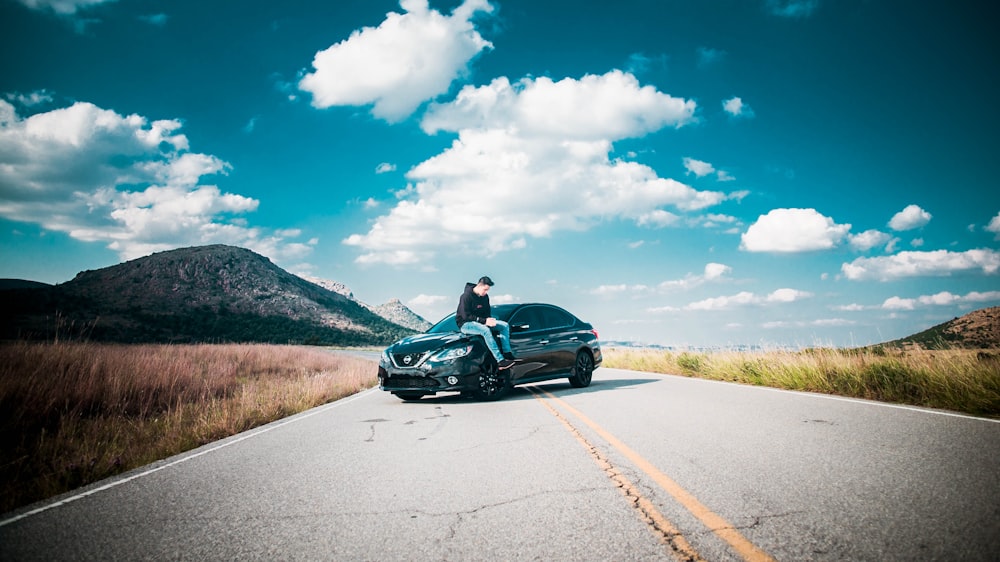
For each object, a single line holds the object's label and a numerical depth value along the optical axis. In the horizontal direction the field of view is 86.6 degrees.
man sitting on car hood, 9.86
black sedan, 9.30
